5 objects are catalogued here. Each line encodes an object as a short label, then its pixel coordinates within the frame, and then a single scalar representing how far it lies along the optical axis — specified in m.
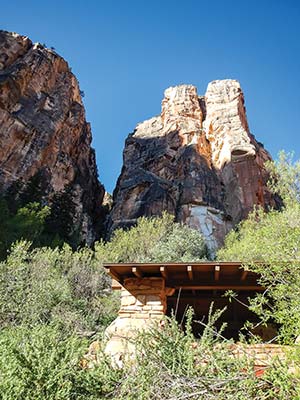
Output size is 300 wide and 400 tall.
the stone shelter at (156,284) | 6.99
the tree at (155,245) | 20.80
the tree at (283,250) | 6.18
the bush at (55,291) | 12.98
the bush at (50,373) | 4.36
